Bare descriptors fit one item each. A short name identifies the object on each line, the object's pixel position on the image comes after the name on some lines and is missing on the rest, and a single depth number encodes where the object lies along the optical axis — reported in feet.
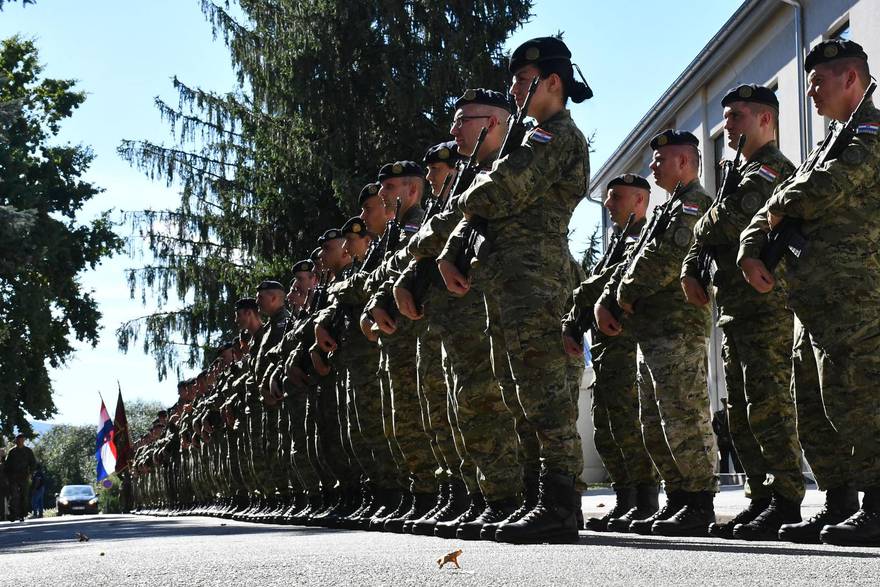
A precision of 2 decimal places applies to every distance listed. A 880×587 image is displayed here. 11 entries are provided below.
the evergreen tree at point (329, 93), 81.46
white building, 62.39
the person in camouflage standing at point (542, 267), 20.26
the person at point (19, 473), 96.53
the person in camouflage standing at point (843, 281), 18.33
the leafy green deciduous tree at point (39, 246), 78.69
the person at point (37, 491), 121.80
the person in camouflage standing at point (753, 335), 21.16
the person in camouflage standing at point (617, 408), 26.48
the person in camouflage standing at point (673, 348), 23.18
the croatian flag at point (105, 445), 146.64
